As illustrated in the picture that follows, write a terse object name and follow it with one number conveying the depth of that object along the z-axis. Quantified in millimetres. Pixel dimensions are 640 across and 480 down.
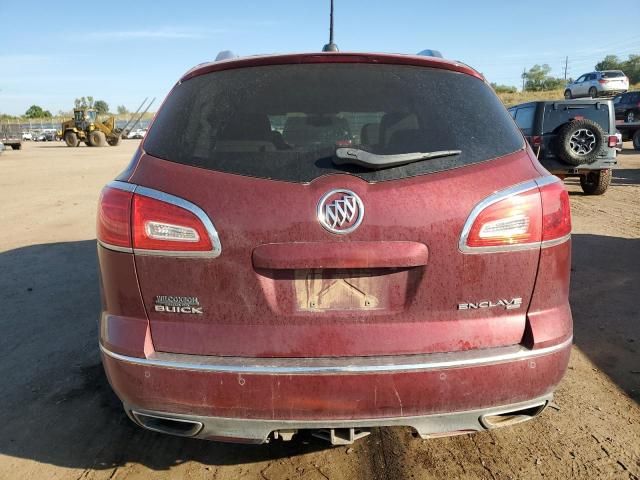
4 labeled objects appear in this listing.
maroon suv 1766
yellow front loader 36719
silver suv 31516
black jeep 9250
